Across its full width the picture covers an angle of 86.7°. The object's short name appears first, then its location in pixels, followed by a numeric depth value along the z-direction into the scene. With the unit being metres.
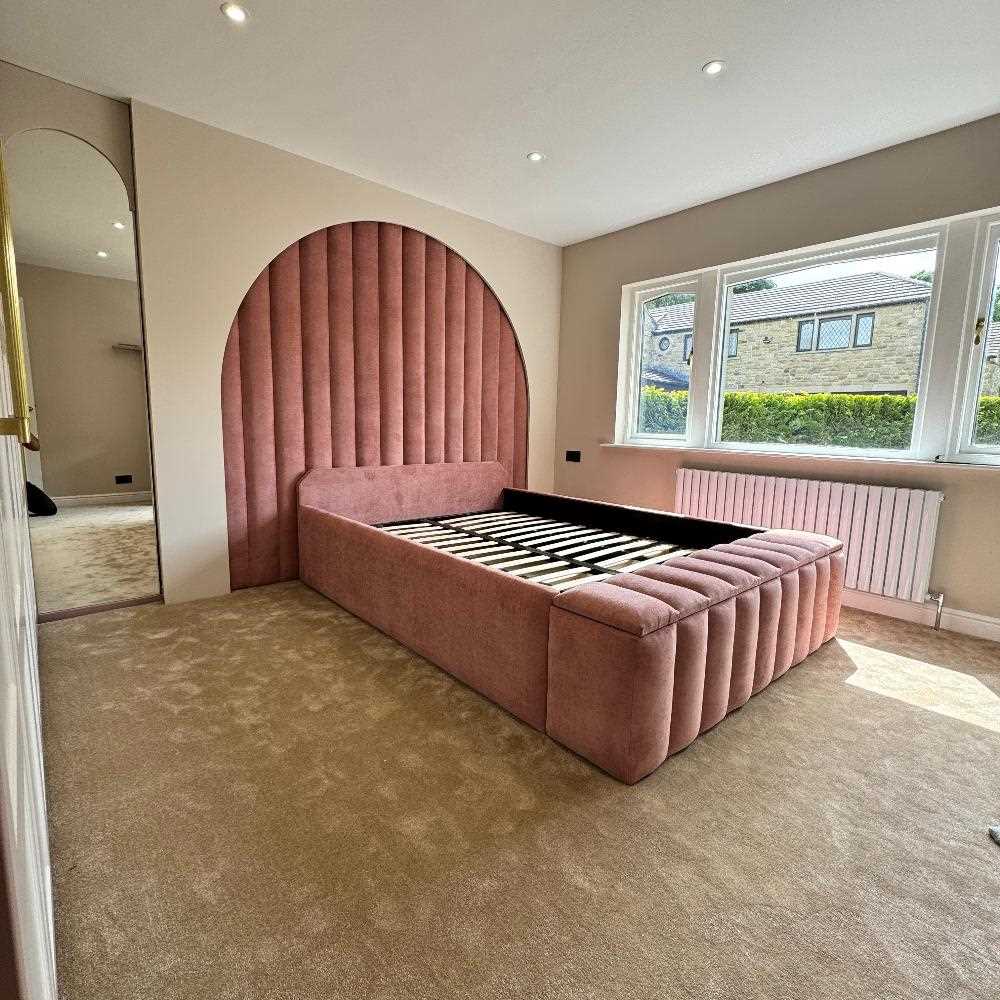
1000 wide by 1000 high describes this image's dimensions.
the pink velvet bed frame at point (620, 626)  1.61
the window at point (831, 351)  2.87
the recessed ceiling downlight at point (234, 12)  2.05
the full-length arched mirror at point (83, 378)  3.96
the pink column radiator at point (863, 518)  2.95
